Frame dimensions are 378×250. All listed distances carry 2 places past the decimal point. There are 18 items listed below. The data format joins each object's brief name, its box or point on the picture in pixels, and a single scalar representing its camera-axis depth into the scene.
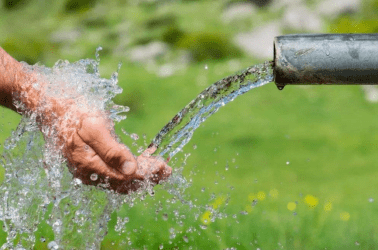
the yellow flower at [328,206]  6.87
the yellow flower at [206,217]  5.91
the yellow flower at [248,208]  6.39
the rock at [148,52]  13.68
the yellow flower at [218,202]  6.35
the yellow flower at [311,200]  7.03
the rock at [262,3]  14.77
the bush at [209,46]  13.29
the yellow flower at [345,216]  6.51
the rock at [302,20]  13.65
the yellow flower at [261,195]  7.09
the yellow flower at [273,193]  7.38
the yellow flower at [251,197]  6.96
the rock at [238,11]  14.65
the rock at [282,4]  14.37
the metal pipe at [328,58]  2.70
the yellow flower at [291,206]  6.73
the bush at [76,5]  16.56
